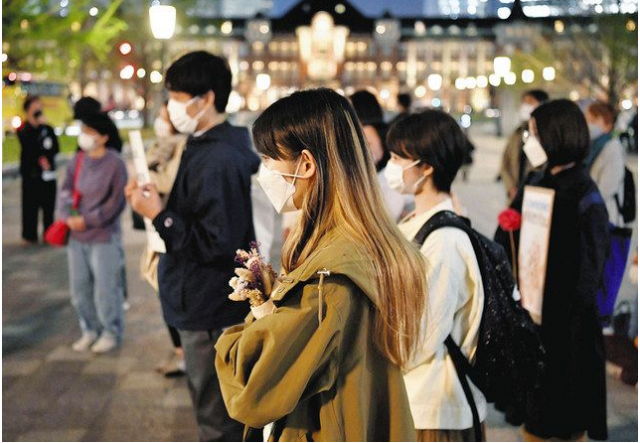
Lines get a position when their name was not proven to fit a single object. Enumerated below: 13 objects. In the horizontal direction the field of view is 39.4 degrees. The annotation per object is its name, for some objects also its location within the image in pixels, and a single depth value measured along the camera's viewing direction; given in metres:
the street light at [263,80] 42.38
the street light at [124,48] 15.16
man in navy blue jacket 3.95
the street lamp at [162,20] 12.89
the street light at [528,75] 42.00
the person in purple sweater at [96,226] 6.83
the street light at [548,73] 38.38
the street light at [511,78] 49.69
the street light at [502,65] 32.97
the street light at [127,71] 14.94
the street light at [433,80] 52.56
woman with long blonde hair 2.04
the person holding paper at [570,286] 4.23
